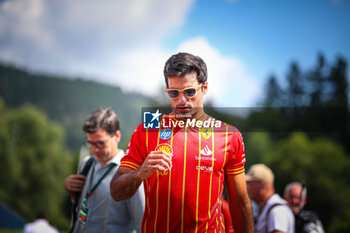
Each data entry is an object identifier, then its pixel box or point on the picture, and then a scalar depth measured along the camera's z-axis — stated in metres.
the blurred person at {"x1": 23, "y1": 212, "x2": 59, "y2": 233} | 9.34
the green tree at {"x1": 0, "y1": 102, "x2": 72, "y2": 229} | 39.56
